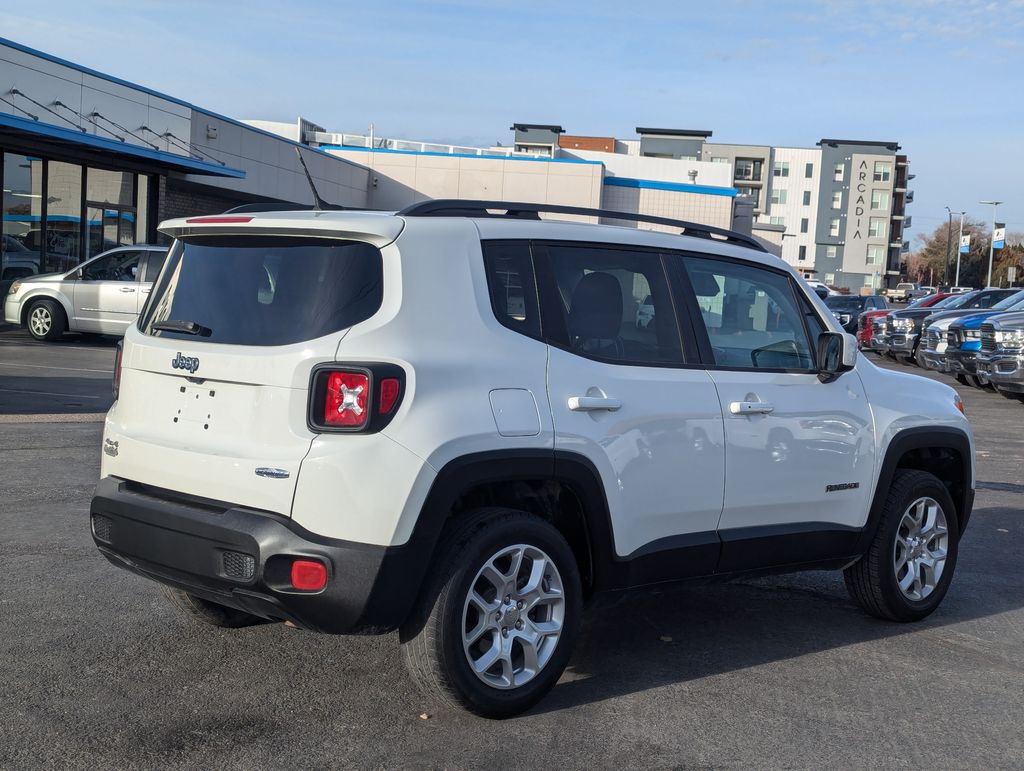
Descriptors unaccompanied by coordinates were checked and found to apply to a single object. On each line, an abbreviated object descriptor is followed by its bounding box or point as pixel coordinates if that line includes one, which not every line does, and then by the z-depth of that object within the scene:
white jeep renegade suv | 3.94
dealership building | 22.70
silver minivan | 19.45
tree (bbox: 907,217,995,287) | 117.50
